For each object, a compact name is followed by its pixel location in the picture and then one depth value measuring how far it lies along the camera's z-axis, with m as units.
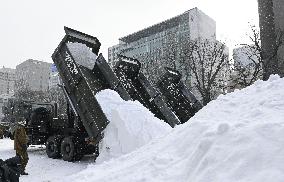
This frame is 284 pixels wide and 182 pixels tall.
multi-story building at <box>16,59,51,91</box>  115.62
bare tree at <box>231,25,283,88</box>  24.62
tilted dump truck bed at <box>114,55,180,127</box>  11.38
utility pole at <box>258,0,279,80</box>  38.25
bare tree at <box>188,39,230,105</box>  24.36
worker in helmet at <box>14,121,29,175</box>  9.56
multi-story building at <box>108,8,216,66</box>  70.38
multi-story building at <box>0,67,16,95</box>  111.01
